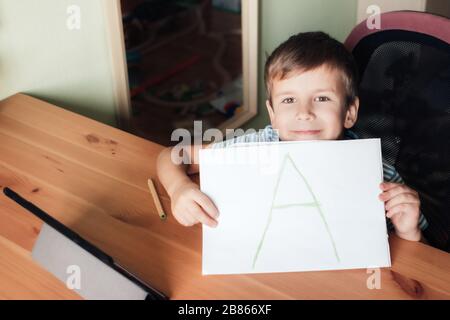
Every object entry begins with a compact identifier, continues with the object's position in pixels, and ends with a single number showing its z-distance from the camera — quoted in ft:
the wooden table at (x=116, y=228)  2.36
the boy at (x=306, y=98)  2.90
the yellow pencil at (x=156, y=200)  2.80
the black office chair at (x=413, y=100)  2.85
